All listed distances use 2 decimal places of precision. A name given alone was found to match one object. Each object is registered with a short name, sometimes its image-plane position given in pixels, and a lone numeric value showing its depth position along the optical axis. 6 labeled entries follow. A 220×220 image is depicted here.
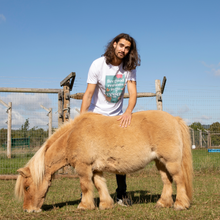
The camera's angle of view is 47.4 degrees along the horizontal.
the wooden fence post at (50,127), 8.15
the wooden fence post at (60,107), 7.88
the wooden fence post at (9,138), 9.83
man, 4.16
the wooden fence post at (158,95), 8.20
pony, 3.63
